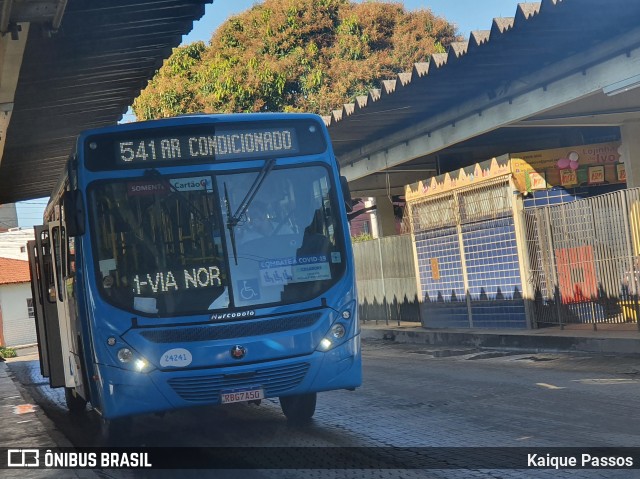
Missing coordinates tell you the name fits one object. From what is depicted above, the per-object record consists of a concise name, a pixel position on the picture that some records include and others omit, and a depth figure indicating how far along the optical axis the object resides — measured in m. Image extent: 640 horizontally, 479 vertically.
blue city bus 8.78
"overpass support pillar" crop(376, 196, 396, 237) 31.45
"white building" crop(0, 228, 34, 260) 68.88
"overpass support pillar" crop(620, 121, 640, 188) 18.89
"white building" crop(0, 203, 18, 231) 78.16
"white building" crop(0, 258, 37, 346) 58.94
